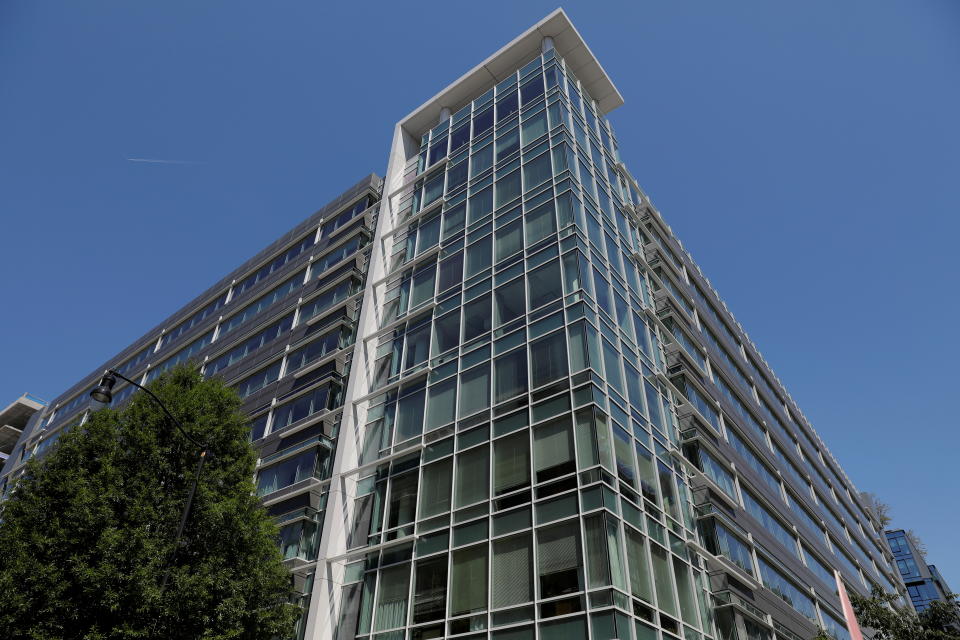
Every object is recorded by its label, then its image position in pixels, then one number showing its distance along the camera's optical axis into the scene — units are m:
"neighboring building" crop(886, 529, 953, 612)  99.12
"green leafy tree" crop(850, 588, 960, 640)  22.73
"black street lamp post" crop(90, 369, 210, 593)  17.12
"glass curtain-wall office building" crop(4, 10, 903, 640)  19.89
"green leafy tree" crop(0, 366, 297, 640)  17.28
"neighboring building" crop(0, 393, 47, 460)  68.75
